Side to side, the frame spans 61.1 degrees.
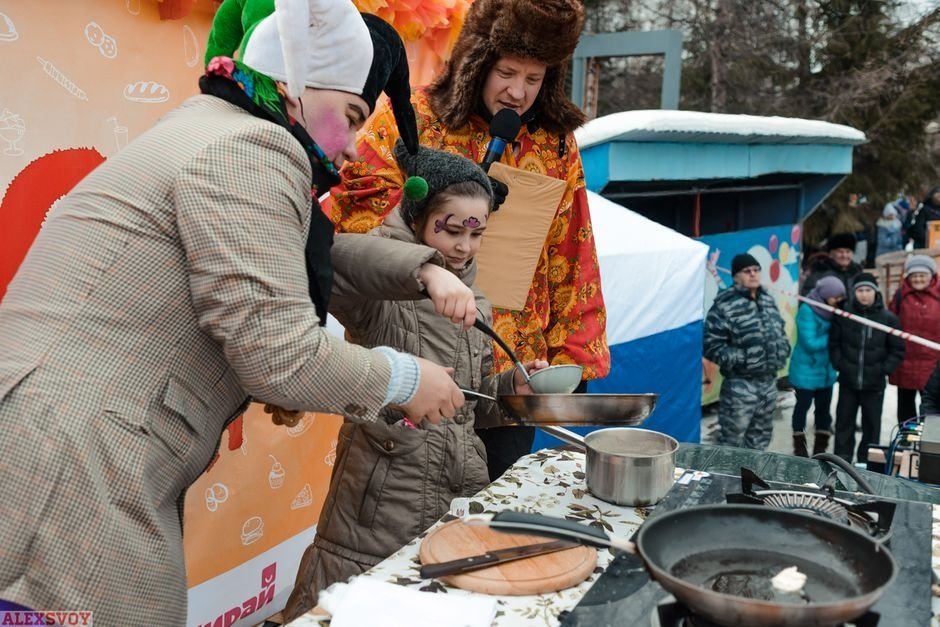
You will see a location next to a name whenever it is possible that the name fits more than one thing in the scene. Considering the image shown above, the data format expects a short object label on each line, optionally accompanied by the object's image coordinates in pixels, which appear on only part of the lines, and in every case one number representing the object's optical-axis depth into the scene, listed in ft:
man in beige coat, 3.67
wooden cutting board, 4.10
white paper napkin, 3.72
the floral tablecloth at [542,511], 3.94
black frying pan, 3.52
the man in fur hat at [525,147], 7.32
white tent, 13.26
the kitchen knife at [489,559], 4.16
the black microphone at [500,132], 7.61
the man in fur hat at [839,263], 20.43
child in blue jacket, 18.25
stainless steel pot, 5.21
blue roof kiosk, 16.43
